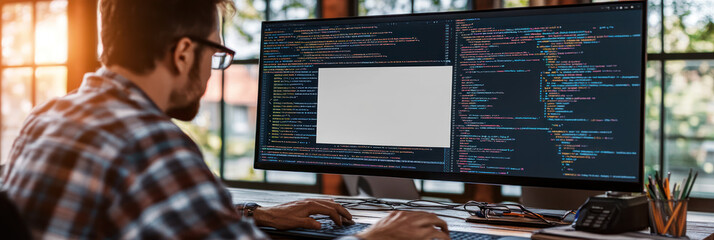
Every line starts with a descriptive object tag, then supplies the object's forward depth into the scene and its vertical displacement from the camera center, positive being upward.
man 0.72 -0.07
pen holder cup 1.08 -0.15
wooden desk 1.16 -0.20
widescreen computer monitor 1.14 +0.07
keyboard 1.09 -0.20
